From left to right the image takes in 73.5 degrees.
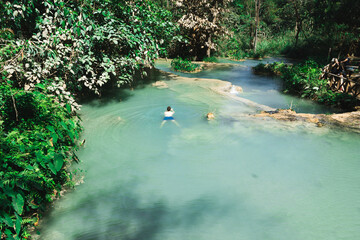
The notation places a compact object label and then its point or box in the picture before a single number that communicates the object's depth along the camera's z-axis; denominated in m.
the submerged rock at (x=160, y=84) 13.75
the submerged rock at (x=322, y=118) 8.46
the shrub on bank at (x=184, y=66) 18.33
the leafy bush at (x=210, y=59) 22.56
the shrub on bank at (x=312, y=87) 10.78
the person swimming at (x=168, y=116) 9.21
